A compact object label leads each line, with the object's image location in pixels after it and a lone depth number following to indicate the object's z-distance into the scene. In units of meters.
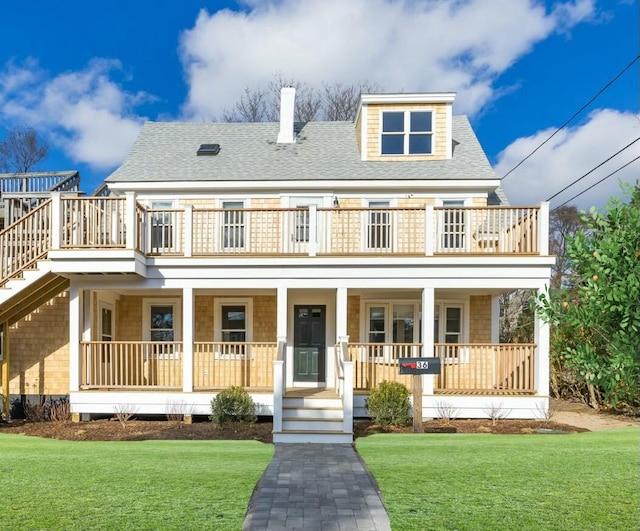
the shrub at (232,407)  10.57
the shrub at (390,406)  10.52
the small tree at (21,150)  35.62
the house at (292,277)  10.99
